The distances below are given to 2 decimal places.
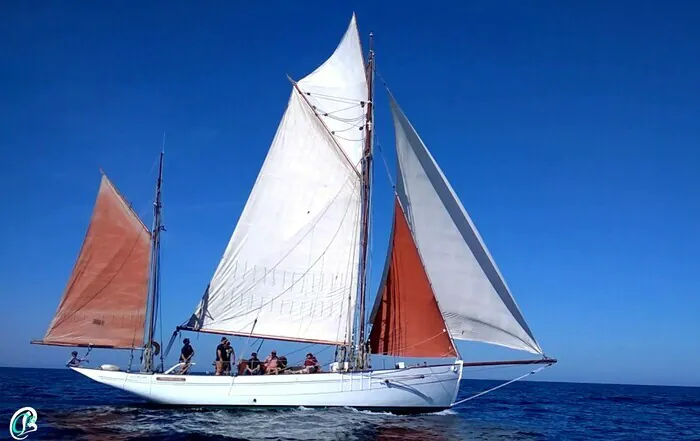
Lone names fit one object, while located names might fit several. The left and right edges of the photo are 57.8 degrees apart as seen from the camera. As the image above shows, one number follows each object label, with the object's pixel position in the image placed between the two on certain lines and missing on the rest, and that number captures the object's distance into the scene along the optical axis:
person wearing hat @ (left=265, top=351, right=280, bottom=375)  30.21
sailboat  28.95
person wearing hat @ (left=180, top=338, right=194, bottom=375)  31.44
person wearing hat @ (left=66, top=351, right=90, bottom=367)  33.00
